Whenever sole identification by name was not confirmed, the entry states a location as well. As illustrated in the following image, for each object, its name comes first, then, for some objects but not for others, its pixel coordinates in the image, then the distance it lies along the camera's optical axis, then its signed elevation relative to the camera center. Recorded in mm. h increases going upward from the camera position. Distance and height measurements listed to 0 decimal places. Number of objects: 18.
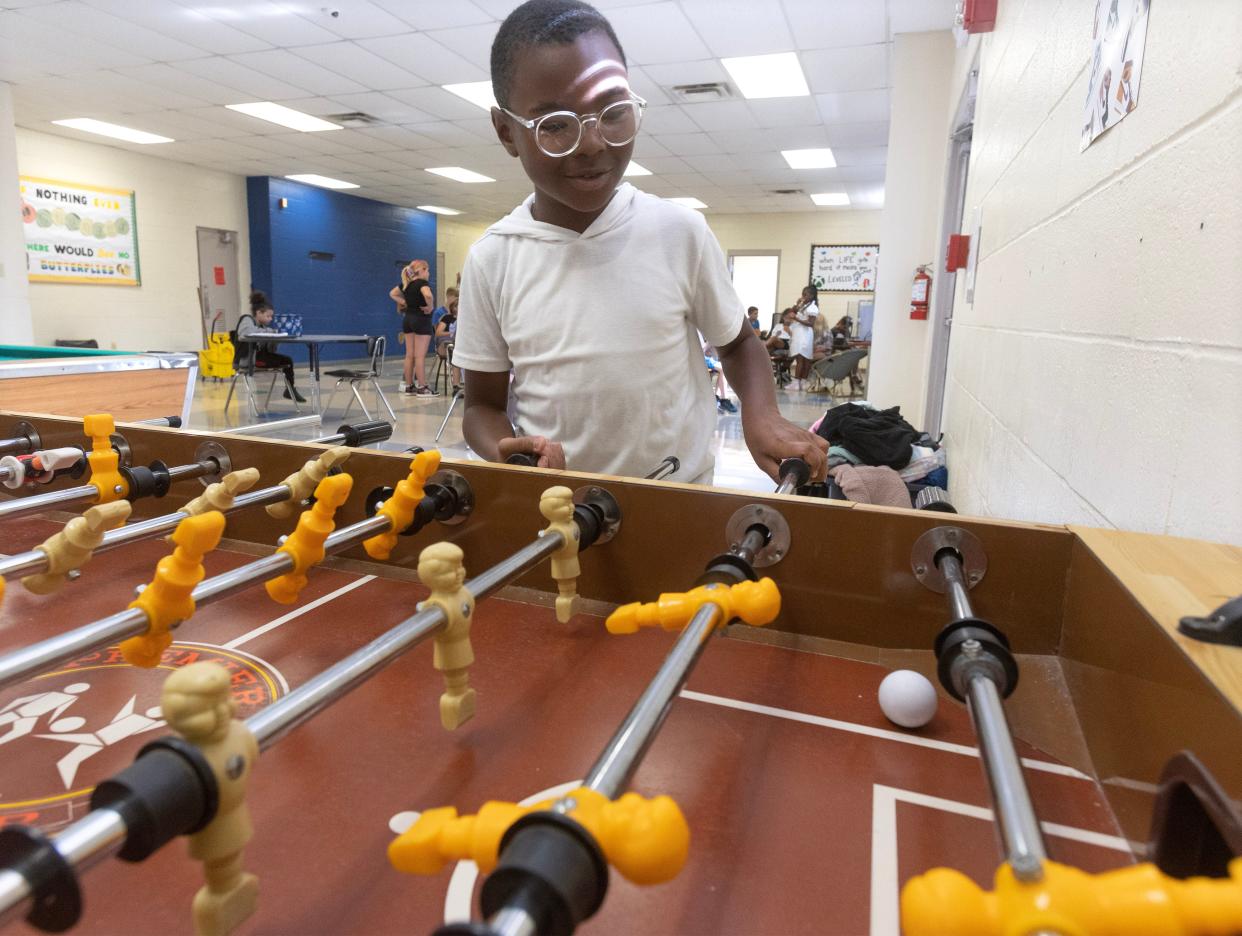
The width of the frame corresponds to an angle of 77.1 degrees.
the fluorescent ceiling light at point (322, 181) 10520 +1849
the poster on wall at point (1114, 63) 1044 +403
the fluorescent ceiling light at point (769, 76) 5439 +1860
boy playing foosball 1308 +14
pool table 2119 -231
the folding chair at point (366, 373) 6277 -453
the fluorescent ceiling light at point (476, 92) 6086 +1811
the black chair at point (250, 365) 6621 -431
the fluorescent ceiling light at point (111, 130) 7774 +1815
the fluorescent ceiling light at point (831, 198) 11066 +1964
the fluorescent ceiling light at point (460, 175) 9570 +1825
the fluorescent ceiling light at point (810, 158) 8266 +1904
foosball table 375 -293
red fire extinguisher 4582 +280
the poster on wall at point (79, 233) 8453 +827
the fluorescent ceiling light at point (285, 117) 6914 +1801
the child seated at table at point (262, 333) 6707 -159
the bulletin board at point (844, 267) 12852 +1108
